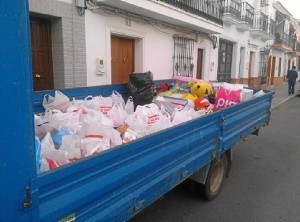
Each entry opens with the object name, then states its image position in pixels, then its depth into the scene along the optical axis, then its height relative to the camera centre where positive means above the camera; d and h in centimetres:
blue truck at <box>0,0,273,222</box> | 117 -61
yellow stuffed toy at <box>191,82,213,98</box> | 439 -33
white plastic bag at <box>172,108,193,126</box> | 288 -50
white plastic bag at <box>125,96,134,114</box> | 348 -49
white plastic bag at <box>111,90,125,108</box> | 380 -42
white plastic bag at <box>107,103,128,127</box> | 295 -50
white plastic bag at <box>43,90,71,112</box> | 324 -41
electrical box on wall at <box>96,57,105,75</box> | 629 +5
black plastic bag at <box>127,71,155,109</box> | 405 -29
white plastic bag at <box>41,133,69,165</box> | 189 -59
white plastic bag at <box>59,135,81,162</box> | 199 -58
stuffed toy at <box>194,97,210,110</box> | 373 -47
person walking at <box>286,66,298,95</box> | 1656 -48
